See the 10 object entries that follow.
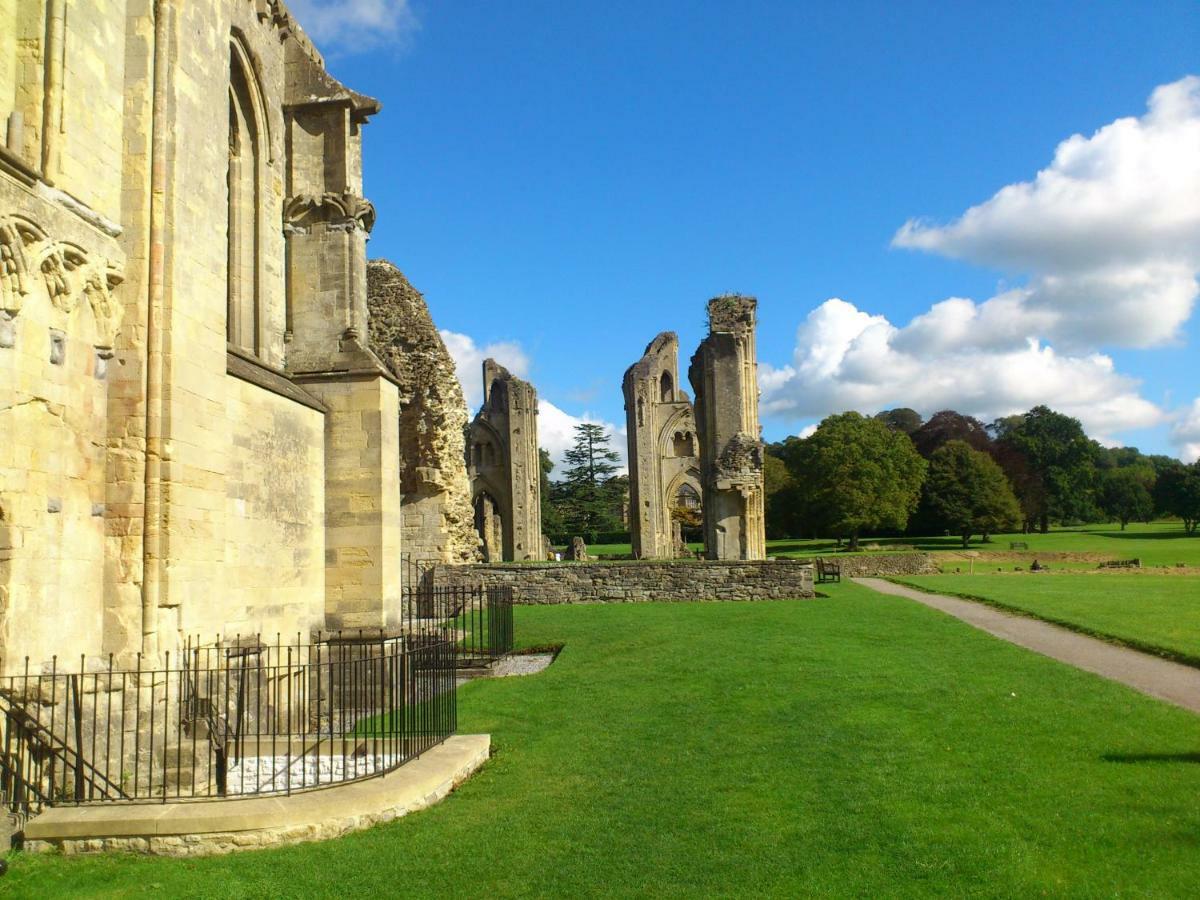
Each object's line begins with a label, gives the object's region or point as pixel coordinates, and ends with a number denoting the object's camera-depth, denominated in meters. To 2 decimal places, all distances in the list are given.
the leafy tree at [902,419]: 89.69
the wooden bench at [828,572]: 29.56
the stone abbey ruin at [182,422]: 6.03
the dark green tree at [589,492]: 68.12
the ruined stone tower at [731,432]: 29.48
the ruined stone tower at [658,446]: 47.50
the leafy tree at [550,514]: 67.38
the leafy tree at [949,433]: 66.12
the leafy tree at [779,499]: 63.28
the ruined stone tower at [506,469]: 47.03
